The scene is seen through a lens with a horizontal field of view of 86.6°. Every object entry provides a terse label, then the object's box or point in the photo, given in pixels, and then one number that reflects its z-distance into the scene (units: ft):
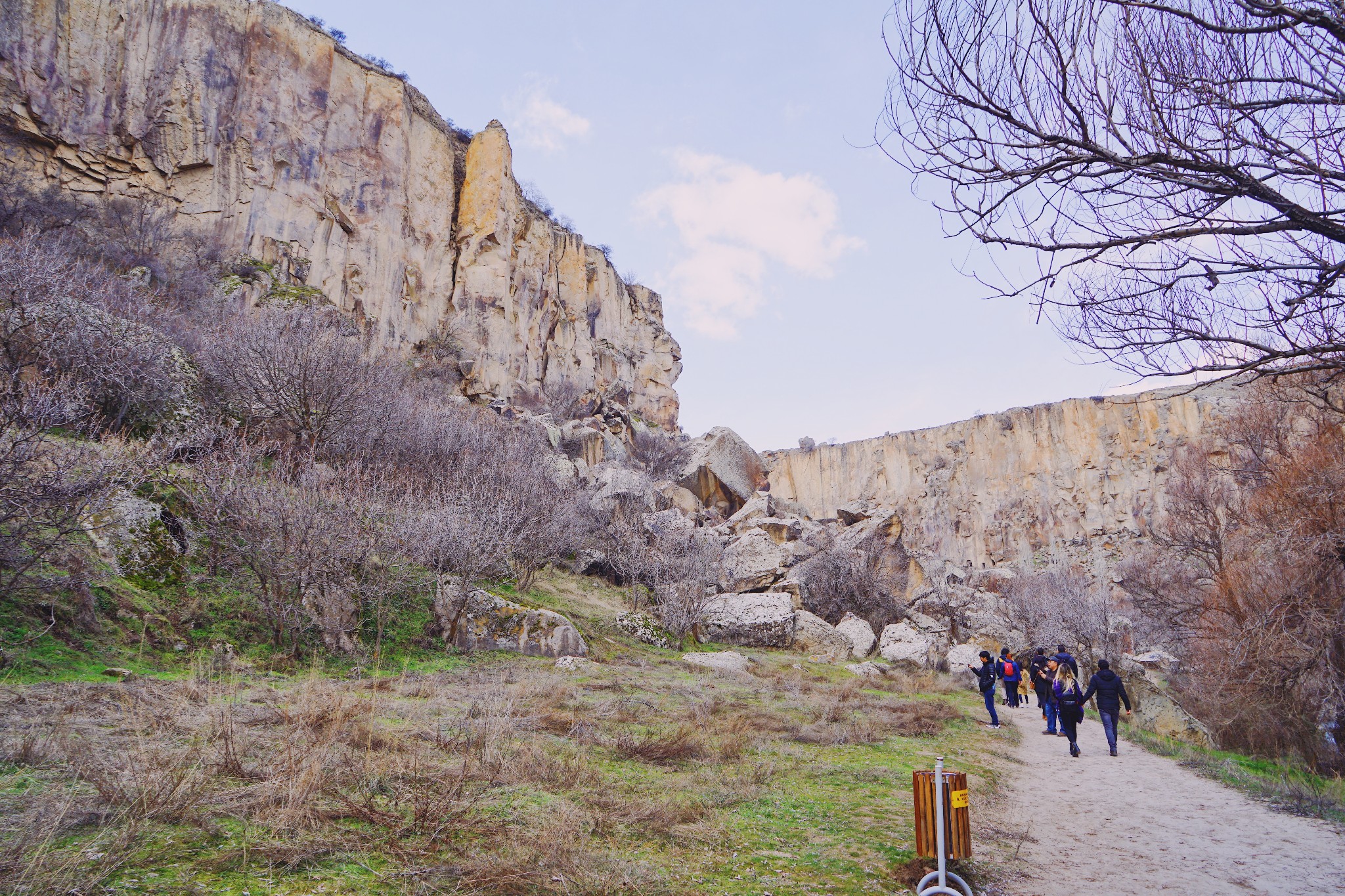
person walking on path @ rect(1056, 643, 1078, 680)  36.58
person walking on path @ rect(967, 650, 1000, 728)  39.27
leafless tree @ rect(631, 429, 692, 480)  118.93
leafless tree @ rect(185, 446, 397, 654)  35.19
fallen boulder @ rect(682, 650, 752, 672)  49.85
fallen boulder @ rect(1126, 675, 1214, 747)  40.96
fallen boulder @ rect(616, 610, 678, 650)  56.90
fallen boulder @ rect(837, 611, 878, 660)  67.41
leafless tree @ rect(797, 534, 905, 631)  80.48
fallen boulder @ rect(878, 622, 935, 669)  63.36
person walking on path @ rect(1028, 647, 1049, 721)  43.52
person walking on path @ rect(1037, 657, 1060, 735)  41.06
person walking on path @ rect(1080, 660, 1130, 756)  33.53
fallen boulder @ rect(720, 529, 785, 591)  75.20
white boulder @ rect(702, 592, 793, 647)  63.72
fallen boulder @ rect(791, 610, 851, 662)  64.64
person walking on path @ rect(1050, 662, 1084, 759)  33.37
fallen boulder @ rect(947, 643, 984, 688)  64.18
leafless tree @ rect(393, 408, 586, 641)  44.04
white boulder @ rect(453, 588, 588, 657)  44.19
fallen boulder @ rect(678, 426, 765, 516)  110.22
